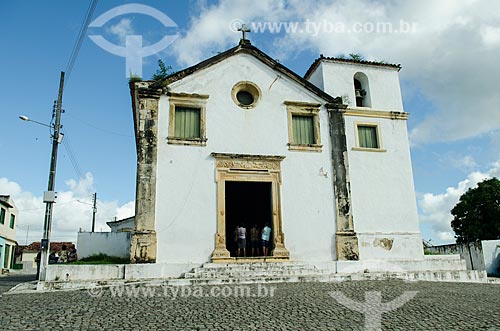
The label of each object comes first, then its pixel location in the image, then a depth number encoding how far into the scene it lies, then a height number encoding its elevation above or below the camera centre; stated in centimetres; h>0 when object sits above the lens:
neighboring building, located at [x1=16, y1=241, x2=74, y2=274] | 4119 +225
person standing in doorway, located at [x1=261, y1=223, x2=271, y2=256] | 1433 +97
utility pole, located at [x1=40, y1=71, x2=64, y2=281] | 1320 +247
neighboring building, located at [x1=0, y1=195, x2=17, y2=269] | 3016 +316
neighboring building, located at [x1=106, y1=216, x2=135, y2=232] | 2508 +276
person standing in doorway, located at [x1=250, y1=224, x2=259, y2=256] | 1484 +94
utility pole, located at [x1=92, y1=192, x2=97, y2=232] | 3414 +492
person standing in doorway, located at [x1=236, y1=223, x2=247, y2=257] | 1423 +95
